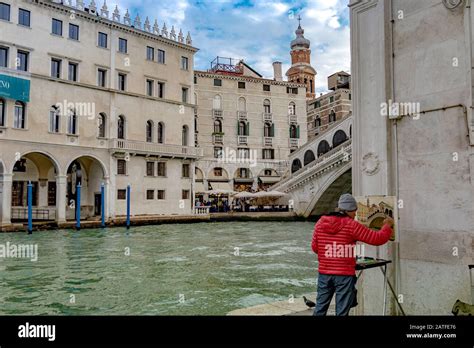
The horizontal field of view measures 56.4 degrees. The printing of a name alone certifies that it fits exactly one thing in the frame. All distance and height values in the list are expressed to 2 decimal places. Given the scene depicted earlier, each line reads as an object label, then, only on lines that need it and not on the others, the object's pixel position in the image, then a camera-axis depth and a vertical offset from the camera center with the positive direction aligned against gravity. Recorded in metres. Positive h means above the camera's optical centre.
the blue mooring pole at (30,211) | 16.67 -0.25
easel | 3.14 -0.45
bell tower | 48.84 +15.36
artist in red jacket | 3.00 -0.32
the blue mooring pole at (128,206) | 20.16 -0.12
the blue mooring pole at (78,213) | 18.59 -0.37
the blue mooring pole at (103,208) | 20.09 -0.18
